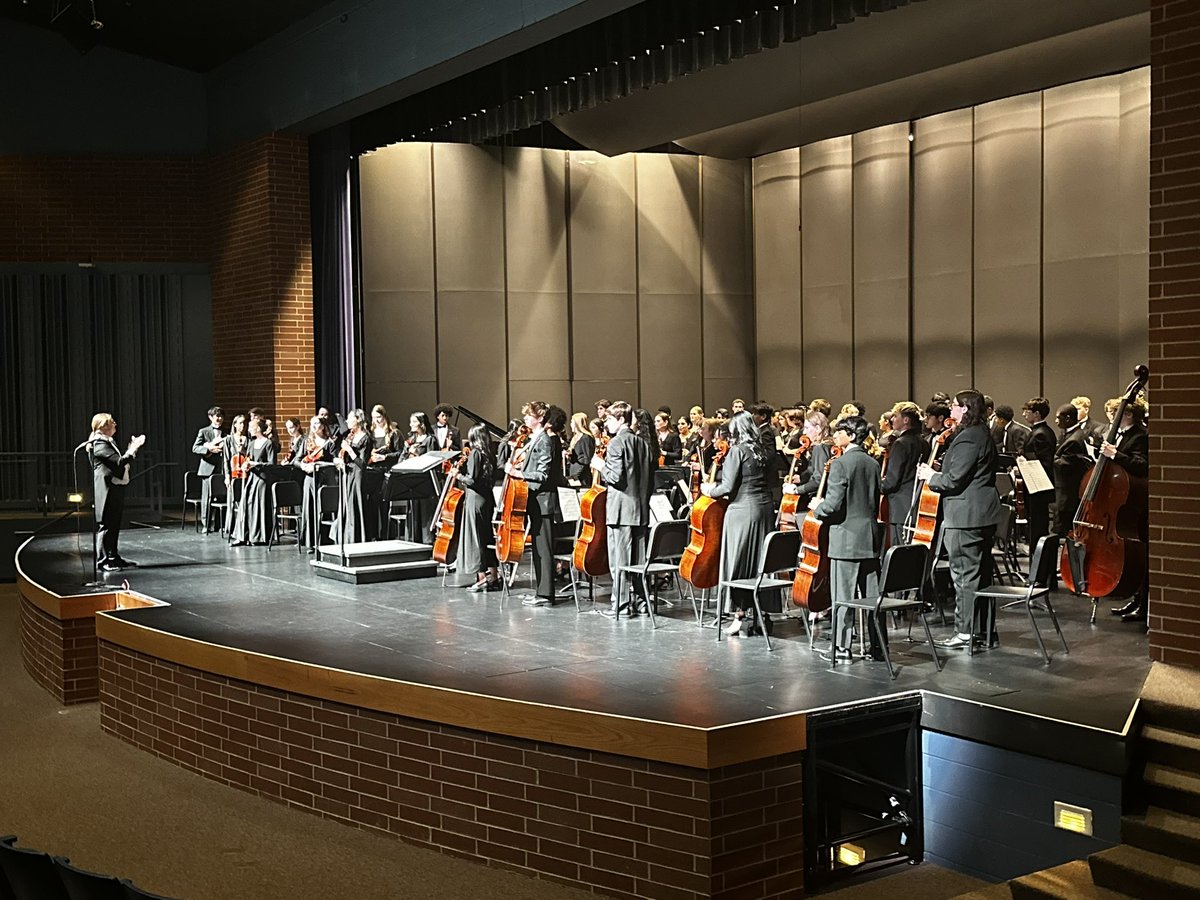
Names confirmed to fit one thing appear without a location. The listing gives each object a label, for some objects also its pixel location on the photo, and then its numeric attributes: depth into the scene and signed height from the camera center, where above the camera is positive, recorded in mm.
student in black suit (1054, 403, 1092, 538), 9578 -585
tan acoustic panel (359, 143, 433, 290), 16797 +2401
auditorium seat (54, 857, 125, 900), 3613 -1337
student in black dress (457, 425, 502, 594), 9867 -941
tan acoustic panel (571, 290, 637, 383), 18172 +886
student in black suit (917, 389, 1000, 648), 7371 -597
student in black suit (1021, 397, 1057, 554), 10102 -448
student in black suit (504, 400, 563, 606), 9422 -583
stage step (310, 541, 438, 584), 10492 -1333
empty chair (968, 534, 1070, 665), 7137 -1078
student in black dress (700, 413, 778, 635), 8086 -673
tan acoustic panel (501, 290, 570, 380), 17750 +892
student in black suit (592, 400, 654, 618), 8781 -611
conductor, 10930 -662
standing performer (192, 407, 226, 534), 13594 -469
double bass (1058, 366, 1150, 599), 7559 -786
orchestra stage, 5527 -1490
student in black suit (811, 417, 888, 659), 7352 -705
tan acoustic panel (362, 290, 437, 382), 16891 +871
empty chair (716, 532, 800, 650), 7734 -986
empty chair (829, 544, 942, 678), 6898 -1012
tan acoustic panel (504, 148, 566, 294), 17641 +2501
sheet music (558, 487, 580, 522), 9023 -720
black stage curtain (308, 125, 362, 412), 14469 +1572
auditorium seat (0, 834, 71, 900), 3826 -1383
